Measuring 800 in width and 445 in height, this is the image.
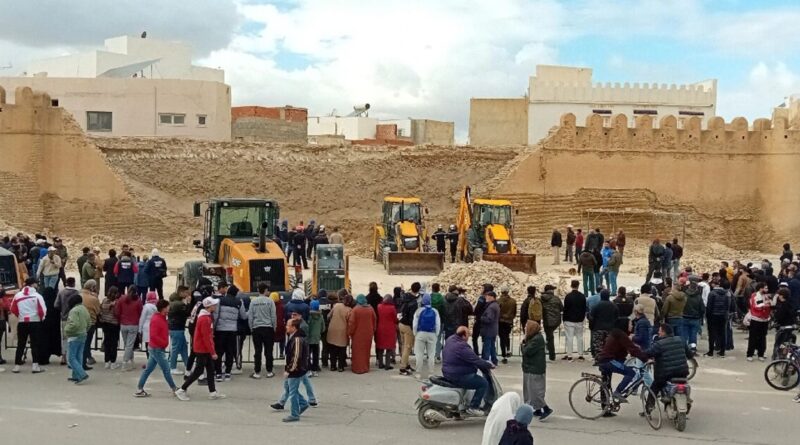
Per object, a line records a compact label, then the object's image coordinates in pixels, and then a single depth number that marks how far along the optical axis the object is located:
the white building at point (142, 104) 37.88
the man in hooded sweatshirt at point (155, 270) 16.98
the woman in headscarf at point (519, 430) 6.53
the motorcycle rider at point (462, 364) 9.80
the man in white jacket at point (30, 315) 12.05
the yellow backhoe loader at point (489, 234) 23.81
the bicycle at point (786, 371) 11.92
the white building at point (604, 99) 43.56
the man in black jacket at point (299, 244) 24.66
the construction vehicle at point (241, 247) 15.72
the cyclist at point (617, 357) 10.21
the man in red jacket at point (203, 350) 10.77
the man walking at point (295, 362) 9.92
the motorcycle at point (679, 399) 9.92
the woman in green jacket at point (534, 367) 10.11
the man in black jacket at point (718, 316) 14.08
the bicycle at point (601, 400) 10.12
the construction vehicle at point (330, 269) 18.20
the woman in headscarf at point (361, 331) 12.53
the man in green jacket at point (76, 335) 11.34
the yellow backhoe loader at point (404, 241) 24.16
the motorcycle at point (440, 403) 9.88
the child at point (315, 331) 12.34
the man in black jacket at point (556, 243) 26.48
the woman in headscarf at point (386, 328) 12.77
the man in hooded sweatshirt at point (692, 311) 13.73
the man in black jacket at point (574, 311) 13.30
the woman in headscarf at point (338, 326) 12.55
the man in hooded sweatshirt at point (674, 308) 13.47
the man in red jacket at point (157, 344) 10.87
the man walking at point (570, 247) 27.27
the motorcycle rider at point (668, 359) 9.91
